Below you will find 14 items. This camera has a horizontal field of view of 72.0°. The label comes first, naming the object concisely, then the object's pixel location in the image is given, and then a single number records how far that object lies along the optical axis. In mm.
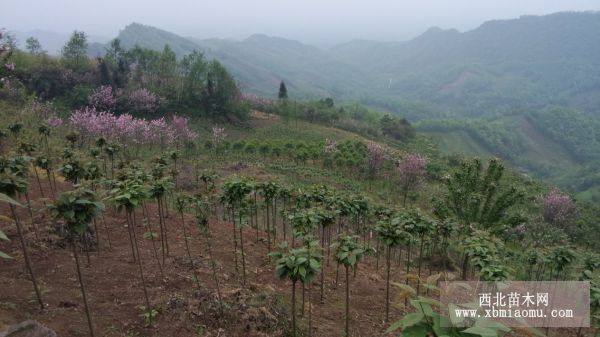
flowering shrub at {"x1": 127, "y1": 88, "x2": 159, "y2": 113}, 49562
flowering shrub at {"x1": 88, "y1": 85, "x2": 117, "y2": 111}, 47344
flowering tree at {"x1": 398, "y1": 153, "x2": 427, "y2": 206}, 31656
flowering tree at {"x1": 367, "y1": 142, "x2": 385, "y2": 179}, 36562
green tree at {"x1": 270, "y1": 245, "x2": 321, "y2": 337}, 6375
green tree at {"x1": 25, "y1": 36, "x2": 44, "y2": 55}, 64500
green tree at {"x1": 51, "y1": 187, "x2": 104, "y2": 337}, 6117
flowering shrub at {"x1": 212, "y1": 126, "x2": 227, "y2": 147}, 39506
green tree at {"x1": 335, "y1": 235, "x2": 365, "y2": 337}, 7299
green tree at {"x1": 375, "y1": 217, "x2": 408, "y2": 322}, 9320
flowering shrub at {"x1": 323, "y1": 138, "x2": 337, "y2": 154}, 39000
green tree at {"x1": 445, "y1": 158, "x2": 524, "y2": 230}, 16422
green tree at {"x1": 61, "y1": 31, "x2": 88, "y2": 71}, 55047
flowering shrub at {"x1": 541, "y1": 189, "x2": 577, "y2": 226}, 29781
